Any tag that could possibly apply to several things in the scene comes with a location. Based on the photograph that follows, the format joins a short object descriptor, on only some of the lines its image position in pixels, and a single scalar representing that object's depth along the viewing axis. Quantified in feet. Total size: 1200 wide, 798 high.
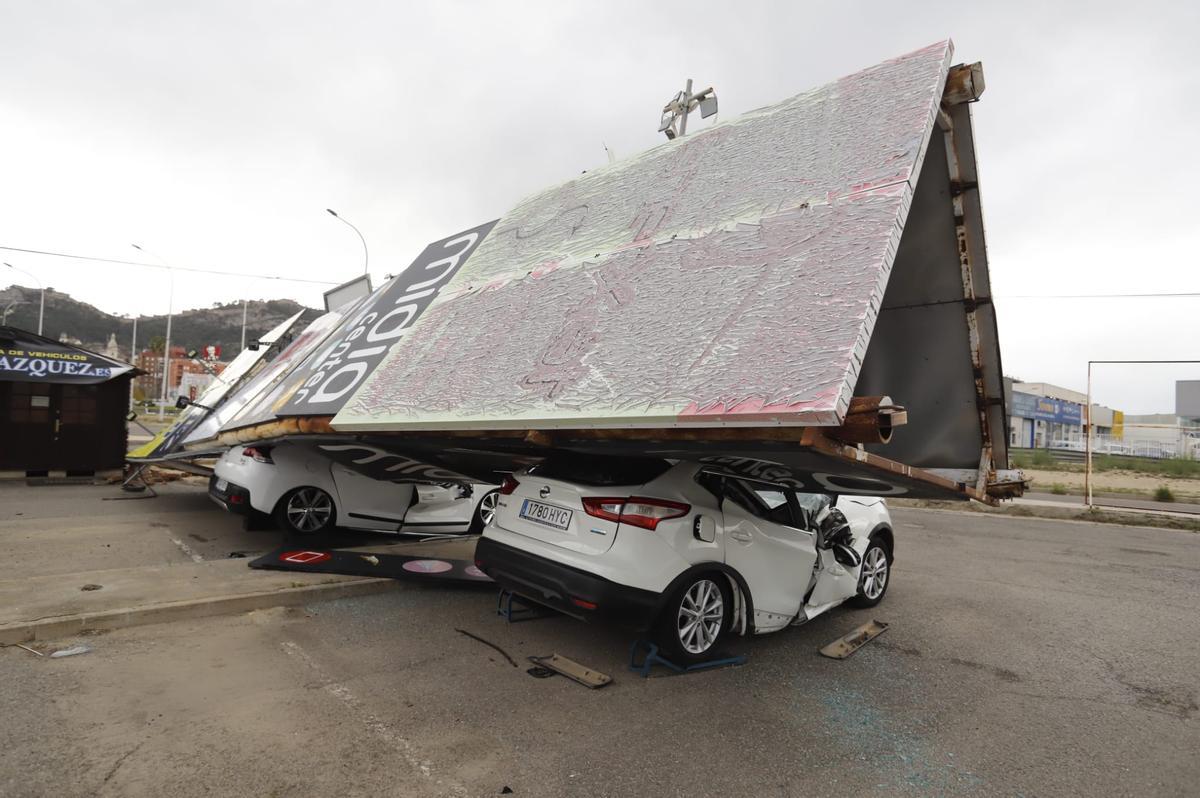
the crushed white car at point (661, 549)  13.37
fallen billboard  9.92
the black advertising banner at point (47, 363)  44.47
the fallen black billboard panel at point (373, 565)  20.36
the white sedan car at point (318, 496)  25.25
